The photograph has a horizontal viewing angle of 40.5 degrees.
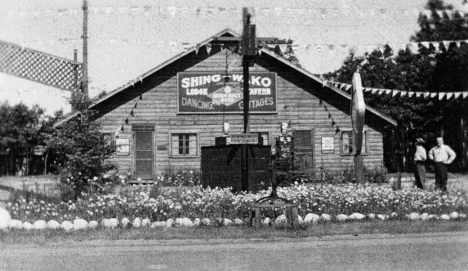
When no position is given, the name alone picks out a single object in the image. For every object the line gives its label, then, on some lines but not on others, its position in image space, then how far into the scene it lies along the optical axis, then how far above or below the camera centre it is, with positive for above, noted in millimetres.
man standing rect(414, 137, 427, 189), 16875 -94
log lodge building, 25984 +2227
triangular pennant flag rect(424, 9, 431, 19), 12959 +3102
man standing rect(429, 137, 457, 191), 16422 +86
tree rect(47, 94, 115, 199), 14781 +400
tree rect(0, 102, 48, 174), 38850 +2012
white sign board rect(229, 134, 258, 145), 15555 +627
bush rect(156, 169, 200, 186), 24781 -471
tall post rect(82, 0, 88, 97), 27250 +5324
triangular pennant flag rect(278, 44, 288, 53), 17750 +3295
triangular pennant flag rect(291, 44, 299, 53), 17638 +3283
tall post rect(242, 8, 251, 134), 15634 +2695
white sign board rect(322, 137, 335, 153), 26672 +797
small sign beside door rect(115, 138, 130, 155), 25812 +797
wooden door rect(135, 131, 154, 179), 26016 +469
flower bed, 12070 -792
